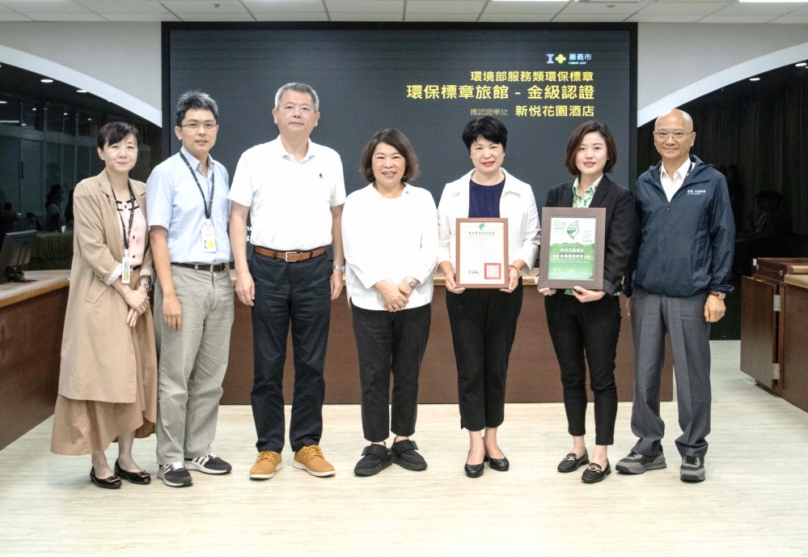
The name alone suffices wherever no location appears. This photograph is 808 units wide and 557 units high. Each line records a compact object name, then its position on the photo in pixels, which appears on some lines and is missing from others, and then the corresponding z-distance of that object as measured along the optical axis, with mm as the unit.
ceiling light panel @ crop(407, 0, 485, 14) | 5266
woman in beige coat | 3020
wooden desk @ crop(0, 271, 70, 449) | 3658
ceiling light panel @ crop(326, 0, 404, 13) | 5277
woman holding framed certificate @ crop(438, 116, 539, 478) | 3104
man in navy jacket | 3141
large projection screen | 5707
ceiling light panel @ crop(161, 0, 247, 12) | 5227
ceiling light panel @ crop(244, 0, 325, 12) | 5254
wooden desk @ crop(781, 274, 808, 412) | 4434
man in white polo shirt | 3158
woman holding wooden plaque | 3098
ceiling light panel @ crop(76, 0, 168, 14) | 5262
